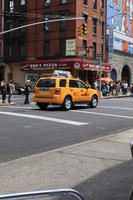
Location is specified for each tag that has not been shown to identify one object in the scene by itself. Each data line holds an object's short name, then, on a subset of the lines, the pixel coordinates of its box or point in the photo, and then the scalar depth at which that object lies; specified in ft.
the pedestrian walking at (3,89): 73.50
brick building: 127.75
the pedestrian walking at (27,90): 74.43
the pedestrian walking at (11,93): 73.72
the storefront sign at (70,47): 126.79
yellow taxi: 57.88
